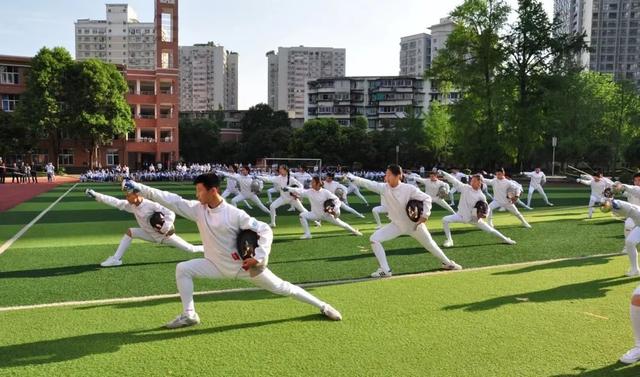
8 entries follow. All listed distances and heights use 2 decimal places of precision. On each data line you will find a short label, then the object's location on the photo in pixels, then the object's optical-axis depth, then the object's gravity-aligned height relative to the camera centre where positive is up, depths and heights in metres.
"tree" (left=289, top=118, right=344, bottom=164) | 63.16 +1.13
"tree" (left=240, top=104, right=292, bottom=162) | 71.44 +2.17
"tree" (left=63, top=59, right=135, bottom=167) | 52.00 +4.56
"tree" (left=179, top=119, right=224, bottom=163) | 73.44 +0.94
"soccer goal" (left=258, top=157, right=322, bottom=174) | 58.25 -1.37
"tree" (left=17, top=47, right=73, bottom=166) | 50.81 +4.99
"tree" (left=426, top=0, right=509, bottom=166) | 41.56 +6.56
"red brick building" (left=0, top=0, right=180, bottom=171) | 63.14 +4.01
